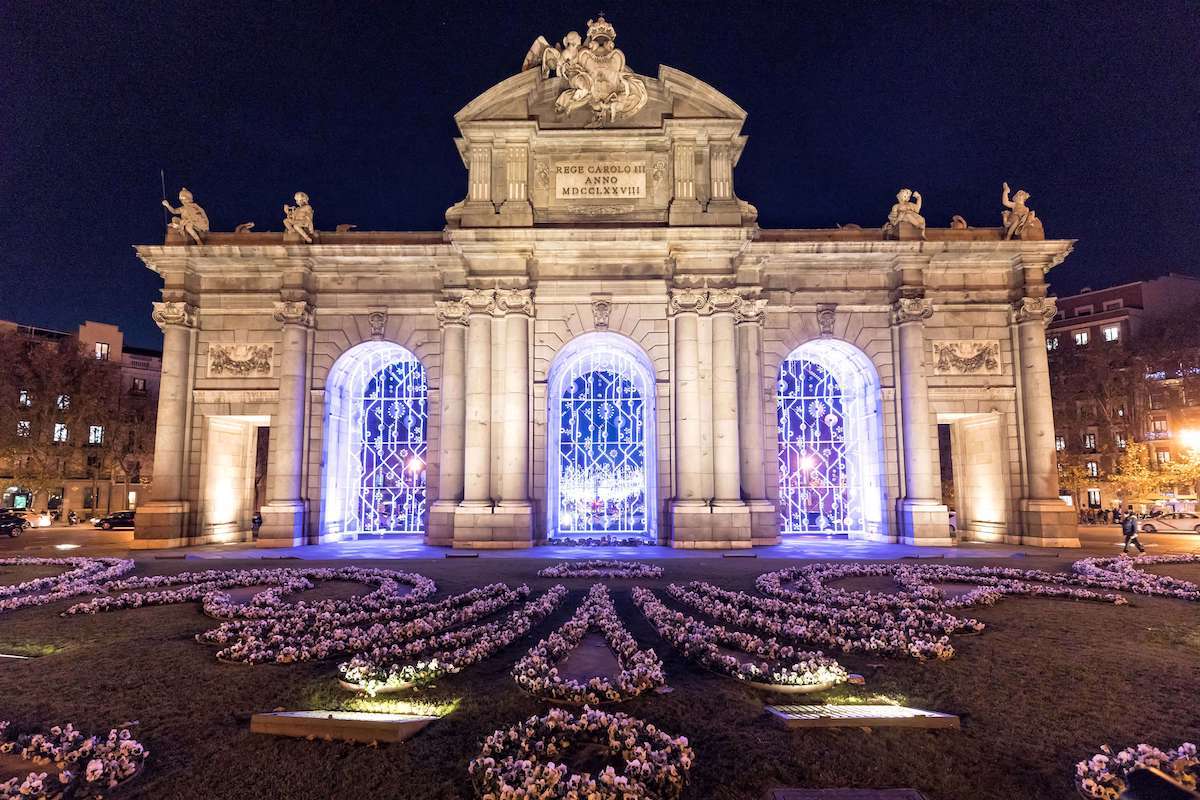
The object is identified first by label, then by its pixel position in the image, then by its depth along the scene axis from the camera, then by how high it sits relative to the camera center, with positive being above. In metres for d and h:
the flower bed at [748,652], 6.43 -2.17
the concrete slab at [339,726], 4.97 -2.06
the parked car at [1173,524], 31.98 -3.21
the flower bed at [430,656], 6.40 -2.14
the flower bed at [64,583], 10.90 -2.23
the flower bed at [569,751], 4.08 -2.08
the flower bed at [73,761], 4.16 -2.08
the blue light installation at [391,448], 24.50 +0.86
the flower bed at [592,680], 5.91 -2.10
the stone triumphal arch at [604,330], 20.78 +4.83
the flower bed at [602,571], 13.90 -2.33
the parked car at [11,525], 31.33 -2.68
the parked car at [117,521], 36.16 -2.85
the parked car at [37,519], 38.34 -2.86
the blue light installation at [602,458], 24.14 +0.39
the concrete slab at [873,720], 5.20 -2.11
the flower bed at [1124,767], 4.12 -2.09
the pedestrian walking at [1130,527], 19.67 -1.97
